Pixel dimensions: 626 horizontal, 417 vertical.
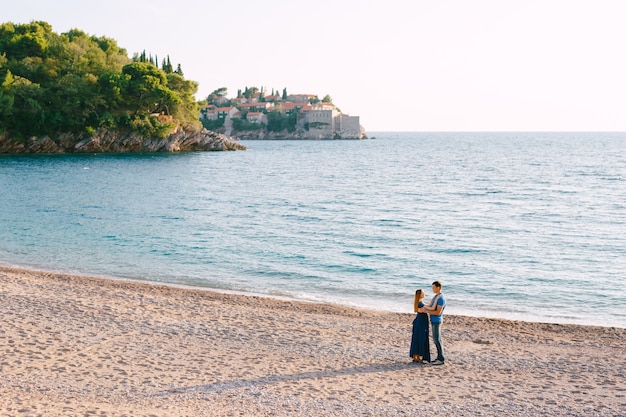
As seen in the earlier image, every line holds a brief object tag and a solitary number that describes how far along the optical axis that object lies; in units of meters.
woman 13.30
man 12.91
